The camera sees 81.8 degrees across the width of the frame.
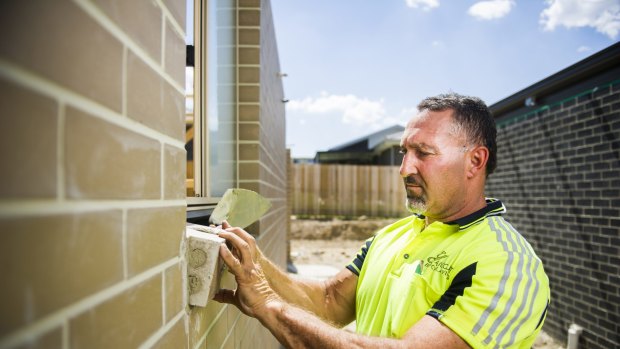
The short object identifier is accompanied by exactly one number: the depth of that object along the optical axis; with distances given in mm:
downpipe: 5094
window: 1836
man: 1371
